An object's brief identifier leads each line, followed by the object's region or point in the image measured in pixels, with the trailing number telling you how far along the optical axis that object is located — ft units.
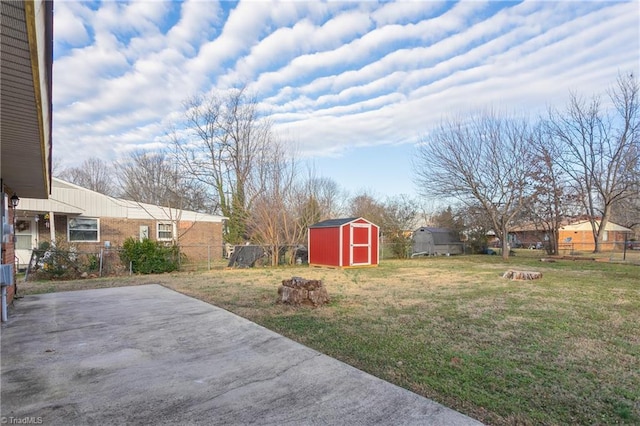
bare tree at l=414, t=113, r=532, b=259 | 63.98
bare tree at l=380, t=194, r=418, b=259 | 72.79
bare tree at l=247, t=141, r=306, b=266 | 55.83
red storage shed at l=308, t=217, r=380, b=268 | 49.39
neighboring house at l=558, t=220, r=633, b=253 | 122.31
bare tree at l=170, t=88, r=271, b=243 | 81.71
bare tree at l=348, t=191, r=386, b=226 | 84.23
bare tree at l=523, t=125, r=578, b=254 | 64.59
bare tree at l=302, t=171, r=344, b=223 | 63.77
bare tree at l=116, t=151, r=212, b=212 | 88.58
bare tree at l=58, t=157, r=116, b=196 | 106.06
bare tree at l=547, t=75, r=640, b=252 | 69.05
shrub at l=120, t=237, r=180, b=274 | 41.75
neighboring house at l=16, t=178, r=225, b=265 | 47.91
